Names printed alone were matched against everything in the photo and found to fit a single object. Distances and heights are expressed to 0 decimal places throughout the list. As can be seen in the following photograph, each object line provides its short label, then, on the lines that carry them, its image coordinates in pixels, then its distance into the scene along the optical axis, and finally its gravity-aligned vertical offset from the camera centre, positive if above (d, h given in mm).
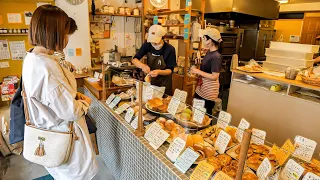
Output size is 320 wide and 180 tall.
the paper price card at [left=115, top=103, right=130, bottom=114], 1774 -520
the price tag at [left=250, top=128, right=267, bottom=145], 1170 -482
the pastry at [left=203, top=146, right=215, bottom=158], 1135 -552
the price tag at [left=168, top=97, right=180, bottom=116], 1455 -407
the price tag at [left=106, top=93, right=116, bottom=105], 1934 -480
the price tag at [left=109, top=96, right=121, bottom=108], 1869 -494
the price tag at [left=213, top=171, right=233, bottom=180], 933 -561
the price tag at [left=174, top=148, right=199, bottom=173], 1044 -560
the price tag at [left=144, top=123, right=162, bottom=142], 1326 -531
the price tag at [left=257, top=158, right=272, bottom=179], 906 -521
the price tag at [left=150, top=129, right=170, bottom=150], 1258 -553
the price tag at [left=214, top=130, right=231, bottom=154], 1127 -502
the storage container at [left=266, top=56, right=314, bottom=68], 2534 -149
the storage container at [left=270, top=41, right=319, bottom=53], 2504 +37
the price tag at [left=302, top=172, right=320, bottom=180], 833 -495
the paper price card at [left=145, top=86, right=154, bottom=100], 1738 -383
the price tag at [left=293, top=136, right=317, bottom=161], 1062 -493
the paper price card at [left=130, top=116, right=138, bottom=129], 1521 -558
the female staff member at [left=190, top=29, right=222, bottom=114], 2396 -273
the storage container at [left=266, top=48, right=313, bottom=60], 2529 -51
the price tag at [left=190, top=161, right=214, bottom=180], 973 -571
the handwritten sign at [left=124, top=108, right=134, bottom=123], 1616 -528
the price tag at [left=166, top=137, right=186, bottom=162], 1120 -540
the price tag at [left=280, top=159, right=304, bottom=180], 880 -508
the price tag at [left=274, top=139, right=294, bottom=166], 1034 -509
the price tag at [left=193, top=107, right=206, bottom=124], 1381 -441
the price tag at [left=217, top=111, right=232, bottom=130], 1270 -429
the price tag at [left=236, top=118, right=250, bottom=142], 1186 -448
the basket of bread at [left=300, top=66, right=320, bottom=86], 2020 -255
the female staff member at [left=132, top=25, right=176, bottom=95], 2408 -179
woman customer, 1092 -175
